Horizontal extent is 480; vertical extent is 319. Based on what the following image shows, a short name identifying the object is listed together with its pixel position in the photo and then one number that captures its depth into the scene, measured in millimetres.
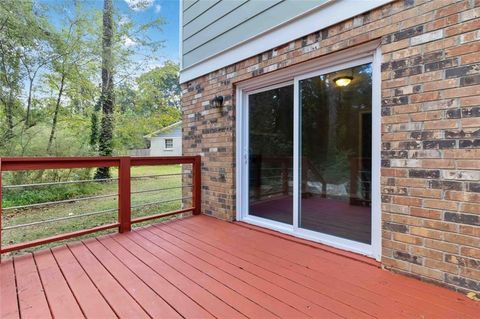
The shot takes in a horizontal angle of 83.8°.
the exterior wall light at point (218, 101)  3604
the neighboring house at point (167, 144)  20438
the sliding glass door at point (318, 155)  2432
